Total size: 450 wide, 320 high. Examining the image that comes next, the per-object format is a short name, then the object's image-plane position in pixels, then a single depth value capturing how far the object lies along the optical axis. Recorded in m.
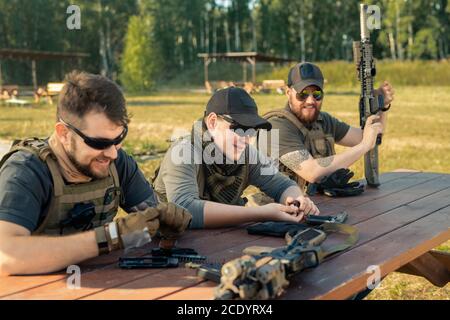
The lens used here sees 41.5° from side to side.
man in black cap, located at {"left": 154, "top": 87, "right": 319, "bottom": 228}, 3.04
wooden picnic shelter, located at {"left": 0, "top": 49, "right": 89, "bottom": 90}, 35.47
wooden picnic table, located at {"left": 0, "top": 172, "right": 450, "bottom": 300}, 2.04
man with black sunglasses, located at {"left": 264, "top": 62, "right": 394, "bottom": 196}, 4.30
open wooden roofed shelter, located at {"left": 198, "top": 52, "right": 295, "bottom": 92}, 36.56
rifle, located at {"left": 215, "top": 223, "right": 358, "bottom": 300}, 1.83
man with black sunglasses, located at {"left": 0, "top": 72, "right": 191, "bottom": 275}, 2.22
